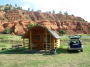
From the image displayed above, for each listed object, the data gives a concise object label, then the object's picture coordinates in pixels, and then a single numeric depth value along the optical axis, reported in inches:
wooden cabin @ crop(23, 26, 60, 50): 645.7
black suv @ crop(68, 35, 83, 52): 596.0
